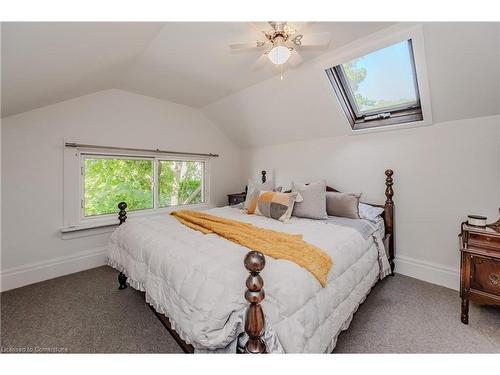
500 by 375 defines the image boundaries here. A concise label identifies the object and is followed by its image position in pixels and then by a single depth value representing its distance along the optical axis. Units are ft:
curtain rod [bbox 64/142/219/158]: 8.81
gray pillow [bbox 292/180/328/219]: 8.34
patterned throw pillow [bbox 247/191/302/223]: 8.23
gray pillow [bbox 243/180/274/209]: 10.07
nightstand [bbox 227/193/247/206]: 13.33
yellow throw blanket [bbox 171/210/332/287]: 4.45
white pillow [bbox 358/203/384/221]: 8.11
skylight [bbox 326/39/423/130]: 7.54
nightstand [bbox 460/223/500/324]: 5.51
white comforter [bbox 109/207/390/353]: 3.38
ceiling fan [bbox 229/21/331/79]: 5.41
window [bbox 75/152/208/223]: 9.74
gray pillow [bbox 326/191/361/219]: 8.18
